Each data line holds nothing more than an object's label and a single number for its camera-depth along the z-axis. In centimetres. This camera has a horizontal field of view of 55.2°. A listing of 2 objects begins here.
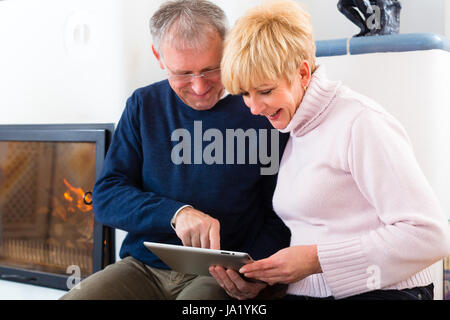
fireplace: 153
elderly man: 96
